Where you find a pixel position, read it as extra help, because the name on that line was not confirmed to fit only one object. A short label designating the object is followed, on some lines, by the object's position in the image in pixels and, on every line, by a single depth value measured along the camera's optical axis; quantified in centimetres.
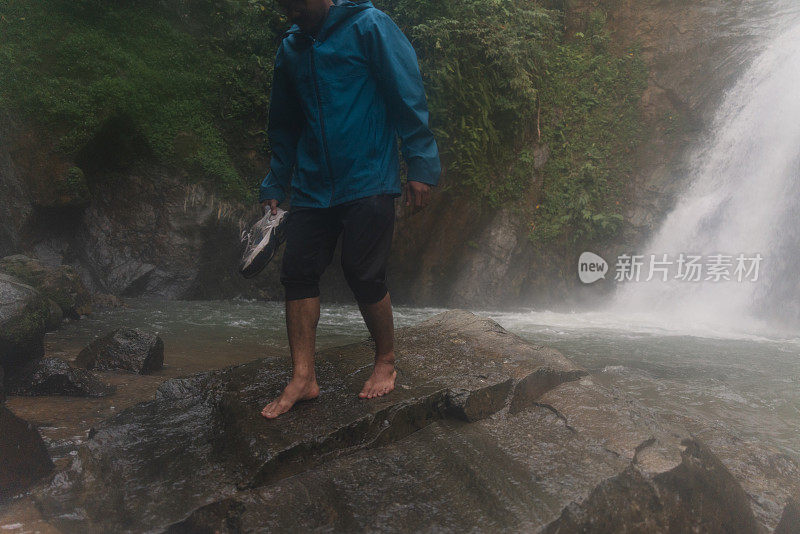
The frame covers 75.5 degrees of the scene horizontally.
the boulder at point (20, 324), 350
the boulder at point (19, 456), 205
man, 230
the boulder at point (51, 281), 585
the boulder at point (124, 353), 413
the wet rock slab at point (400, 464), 177
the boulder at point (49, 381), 342
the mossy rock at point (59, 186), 727
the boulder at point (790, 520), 219
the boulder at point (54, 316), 538
